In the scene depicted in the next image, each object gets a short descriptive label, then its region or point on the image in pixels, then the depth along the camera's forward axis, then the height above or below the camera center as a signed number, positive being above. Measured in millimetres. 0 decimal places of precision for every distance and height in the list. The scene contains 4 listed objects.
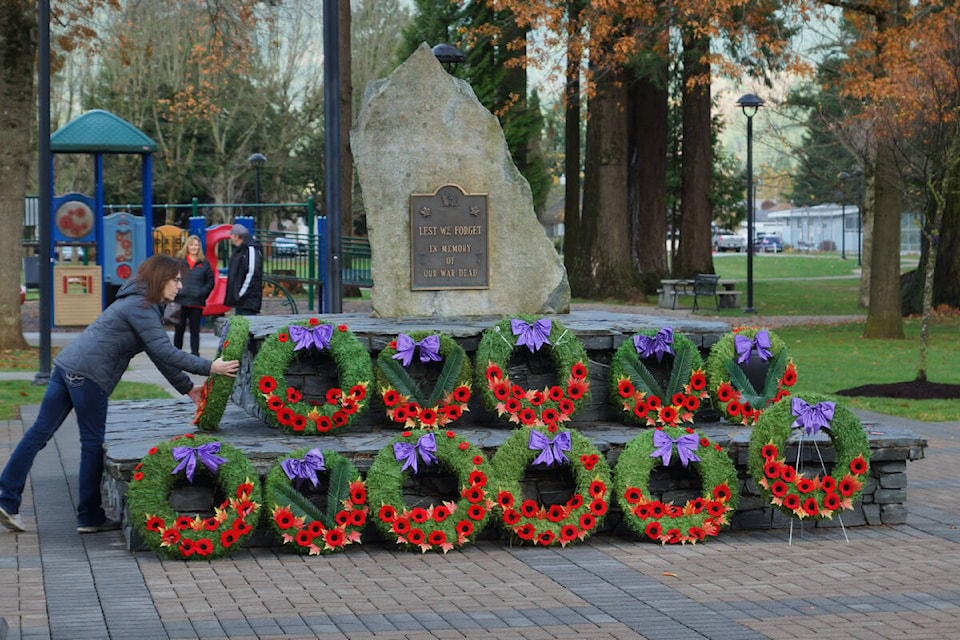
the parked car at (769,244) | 113875 +1034
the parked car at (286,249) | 29411 +111
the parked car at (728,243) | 110000 +1069
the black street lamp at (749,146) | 29312 +2599
